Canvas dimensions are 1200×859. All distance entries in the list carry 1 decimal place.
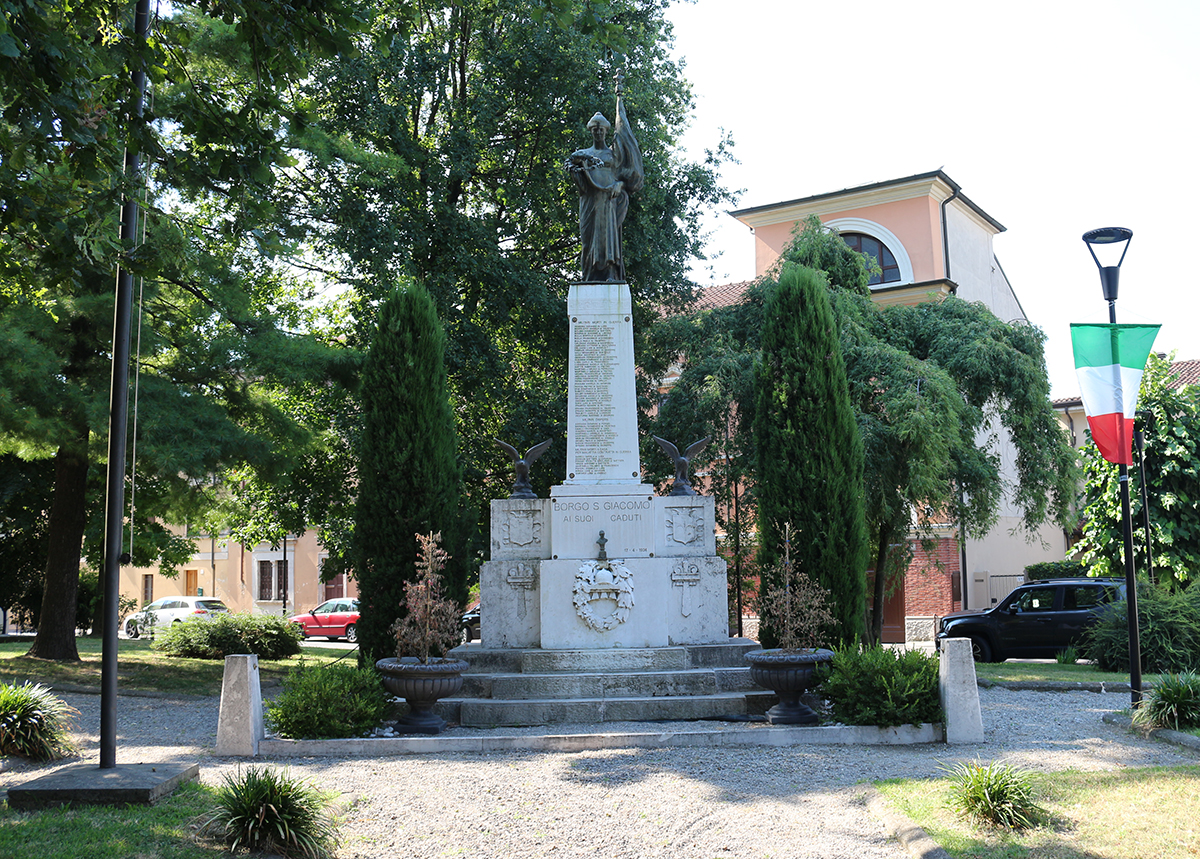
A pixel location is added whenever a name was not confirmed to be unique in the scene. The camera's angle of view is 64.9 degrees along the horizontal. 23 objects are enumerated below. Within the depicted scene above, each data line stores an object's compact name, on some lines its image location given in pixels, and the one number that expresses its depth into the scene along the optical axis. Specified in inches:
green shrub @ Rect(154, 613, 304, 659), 722.8
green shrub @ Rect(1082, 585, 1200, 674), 558.9
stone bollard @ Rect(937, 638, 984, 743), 336.2
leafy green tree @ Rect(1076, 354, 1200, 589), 686.5
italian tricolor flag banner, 417.7
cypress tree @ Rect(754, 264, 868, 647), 463.5
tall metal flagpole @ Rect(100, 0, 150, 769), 257.9
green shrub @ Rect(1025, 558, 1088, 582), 1045.8
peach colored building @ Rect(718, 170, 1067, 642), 1064.2
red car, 1277.1
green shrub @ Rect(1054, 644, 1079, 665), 645.9
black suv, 676.7
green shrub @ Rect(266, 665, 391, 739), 338.0
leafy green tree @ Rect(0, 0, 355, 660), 249.6
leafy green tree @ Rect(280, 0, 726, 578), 687.1
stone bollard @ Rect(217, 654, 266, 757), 329.1
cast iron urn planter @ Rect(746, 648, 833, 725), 353.1
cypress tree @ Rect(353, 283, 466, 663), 460.4
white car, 1272.1
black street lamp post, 397.4
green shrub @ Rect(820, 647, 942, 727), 338.6
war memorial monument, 395.2
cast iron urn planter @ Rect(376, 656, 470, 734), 353.4
